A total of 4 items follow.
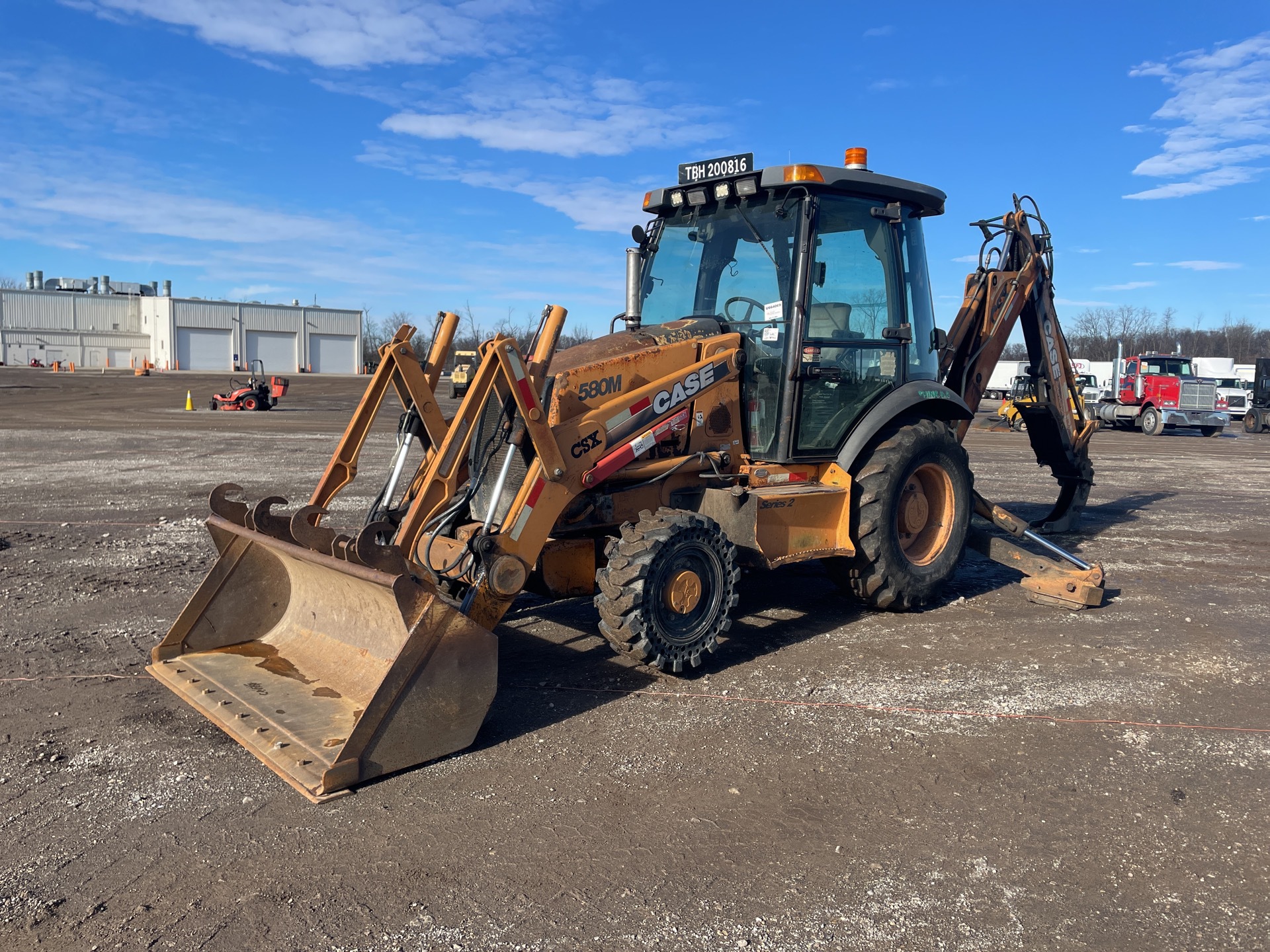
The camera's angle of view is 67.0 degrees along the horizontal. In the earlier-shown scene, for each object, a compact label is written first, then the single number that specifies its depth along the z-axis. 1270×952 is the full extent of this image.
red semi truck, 29.12
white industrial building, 71.44
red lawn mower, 30.42
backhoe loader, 4.36
